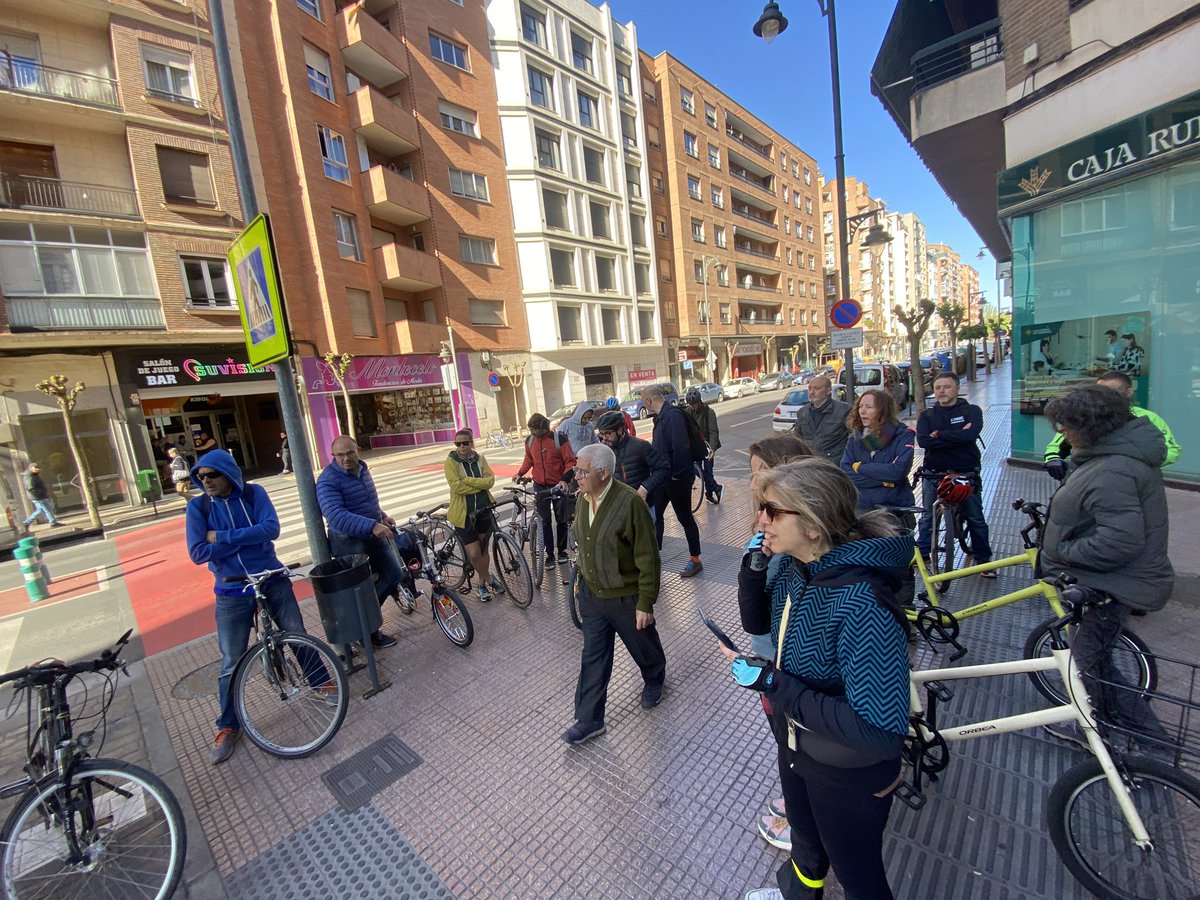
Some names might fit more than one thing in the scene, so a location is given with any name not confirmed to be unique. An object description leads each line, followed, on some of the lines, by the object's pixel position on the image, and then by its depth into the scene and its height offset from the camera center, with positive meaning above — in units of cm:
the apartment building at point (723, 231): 3625 +1121
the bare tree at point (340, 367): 1853 +159
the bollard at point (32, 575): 713 -182
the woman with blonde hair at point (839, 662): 138 -89
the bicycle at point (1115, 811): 169 -169
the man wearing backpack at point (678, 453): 503 -82
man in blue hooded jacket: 333 -90
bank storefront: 614 +76
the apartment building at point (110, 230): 1340 +582
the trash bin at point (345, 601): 356 -135
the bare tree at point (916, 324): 1412 +59
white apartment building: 2623 +1067
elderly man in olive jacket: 294 -114
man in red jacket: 579 -88
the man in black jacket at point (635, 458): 465 -77
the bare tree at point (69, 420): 1182 +49
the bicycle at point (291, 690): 330 -187
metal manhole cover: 412 -215
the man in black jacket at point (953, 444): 447 -95
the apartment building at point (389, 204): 1838 +825
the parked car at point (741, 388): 3272 -156
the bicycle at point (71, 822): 224 -172
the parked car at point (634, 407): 2213 -136
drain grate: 288 -217
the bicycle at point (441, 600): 434 -180
